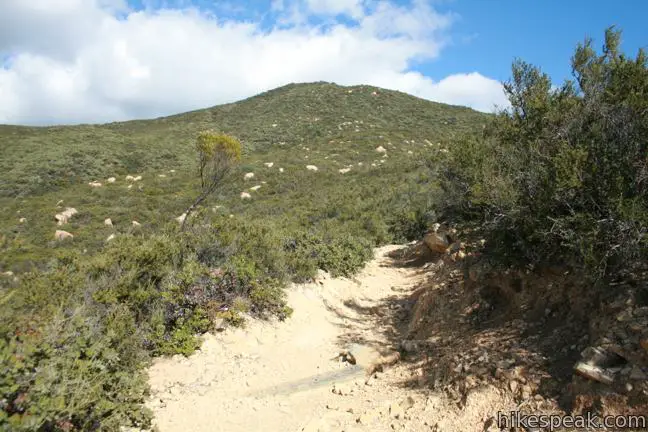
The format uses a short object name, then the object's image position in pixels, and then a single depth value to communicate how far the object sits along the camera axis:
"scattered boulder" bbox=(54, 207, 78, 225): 19.87
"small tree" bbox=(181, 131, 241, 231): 14.80
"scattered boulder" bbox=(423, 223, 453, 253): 10.51
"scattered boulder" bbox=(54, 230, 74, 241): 17.33
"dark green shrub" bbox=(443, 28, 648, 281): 4.11
